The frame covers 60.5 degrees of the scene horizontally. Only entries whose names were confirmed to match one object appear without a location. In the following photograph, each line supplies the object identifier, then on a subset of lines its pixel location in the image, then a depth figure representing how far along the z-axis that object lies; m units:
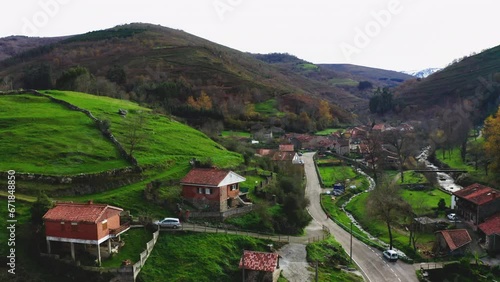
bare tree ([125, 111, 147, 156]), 59.22
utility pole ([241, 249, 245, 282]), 37.32
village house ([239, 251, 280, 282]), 36.91
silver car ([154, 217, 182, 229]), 41.62
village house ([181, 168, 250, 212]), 46.44
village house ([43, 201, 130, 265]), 34.72
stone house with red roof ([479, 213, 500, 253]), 47.69
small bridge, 84.12
